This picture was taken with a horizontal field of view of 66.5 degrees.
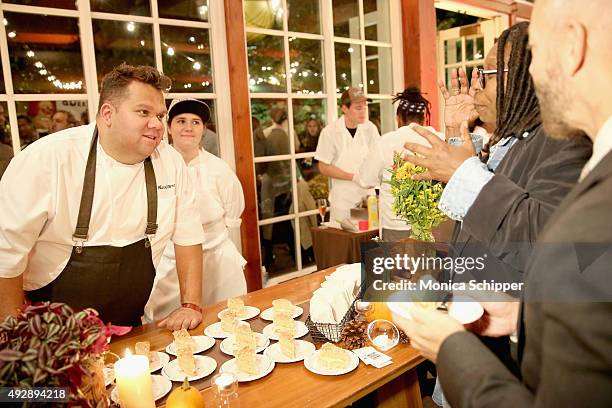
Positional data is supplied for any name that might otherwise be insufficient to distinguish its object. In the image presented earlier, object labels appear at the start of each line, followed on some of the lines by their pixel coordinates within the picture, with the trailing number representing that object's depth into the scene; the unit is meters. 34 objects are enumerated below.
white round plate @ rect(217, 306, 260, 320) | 1.80
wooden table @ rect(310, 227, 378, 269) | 3.61
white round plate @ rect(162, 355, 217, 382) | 1.39
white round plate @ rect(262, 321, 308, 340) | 1.63
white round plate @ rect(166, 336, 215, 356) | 1.56
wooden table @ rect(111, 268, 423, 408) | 1.26
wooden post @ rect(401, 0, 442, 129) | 5.41
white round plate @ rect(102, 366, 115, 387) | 1.37
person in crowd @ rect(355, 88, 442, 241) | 3.45
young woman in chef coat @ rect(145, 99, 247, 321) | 2.80
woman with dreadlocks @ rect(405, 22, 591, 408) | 1.00
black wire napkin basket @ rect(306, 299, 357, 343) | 1.56
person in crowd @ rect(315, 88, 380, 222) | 4.42
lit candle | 1.19
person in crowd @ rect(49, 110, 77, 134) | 3.25
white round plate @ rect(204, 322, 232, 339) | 1.67
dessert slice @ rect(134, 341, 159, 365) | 1.41
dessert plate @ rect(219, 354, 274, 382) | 1.36
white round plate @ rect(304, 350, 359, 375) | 1.37
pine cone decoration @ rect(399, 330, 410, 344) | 1.59
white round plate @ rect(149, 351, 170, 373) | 1.44
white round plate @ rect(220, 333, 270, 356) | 1.54
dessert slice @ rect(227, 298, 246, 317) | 1.77
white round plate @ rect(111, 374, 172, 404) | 1.30
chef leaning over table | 1.72
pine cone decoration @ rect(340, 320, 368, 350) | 1.53
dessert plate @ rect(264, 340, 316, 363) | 1.46
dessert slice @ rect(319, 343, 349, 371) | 1.39
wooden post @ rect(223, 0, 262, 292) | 3.90
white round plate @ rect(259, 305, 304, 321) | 1.80
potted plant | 0.89
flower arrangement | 1.69
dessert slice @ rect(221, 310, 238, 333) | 1.66
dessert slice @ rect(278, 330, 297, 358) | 1.48
